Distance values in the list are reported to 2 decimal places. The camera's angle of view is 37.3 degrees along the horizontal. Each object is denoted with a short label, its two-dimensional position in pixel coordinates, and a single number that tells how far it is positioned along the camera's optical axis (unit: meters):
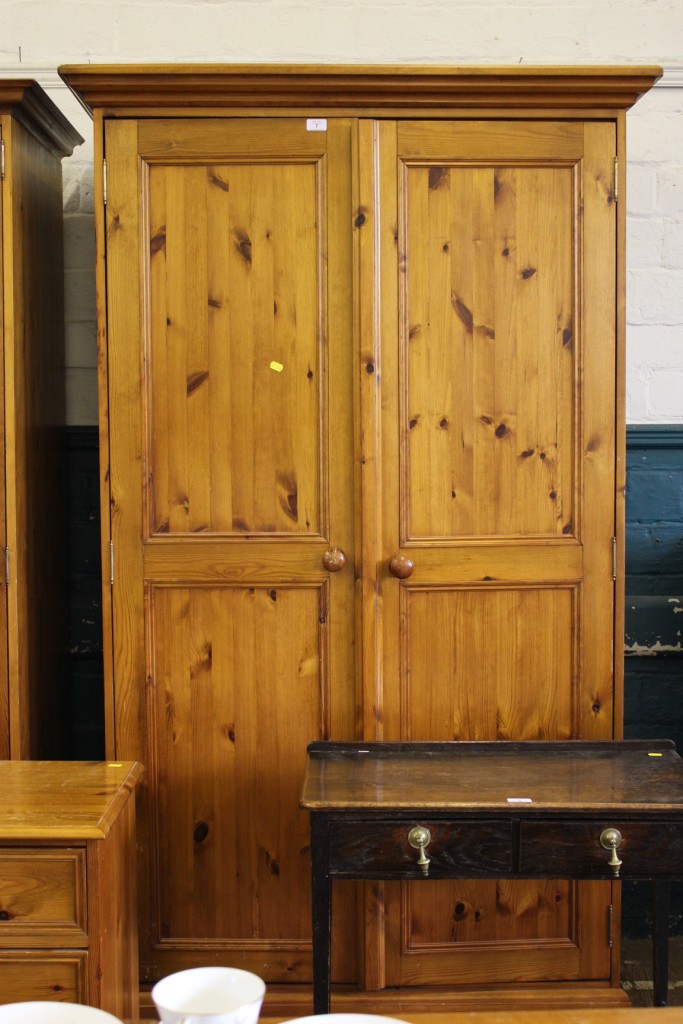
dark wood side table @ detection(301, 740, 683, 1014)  1.95
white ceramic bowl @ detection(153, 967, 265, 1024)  0.83
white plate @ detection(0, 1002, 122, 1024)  0.92
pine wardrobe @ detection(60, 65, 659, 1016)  2.26
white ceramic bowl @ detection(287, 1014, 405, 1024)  0.93
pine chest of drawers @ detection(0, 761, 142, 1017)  1.84
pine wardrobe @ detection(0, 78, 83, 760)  2.29
